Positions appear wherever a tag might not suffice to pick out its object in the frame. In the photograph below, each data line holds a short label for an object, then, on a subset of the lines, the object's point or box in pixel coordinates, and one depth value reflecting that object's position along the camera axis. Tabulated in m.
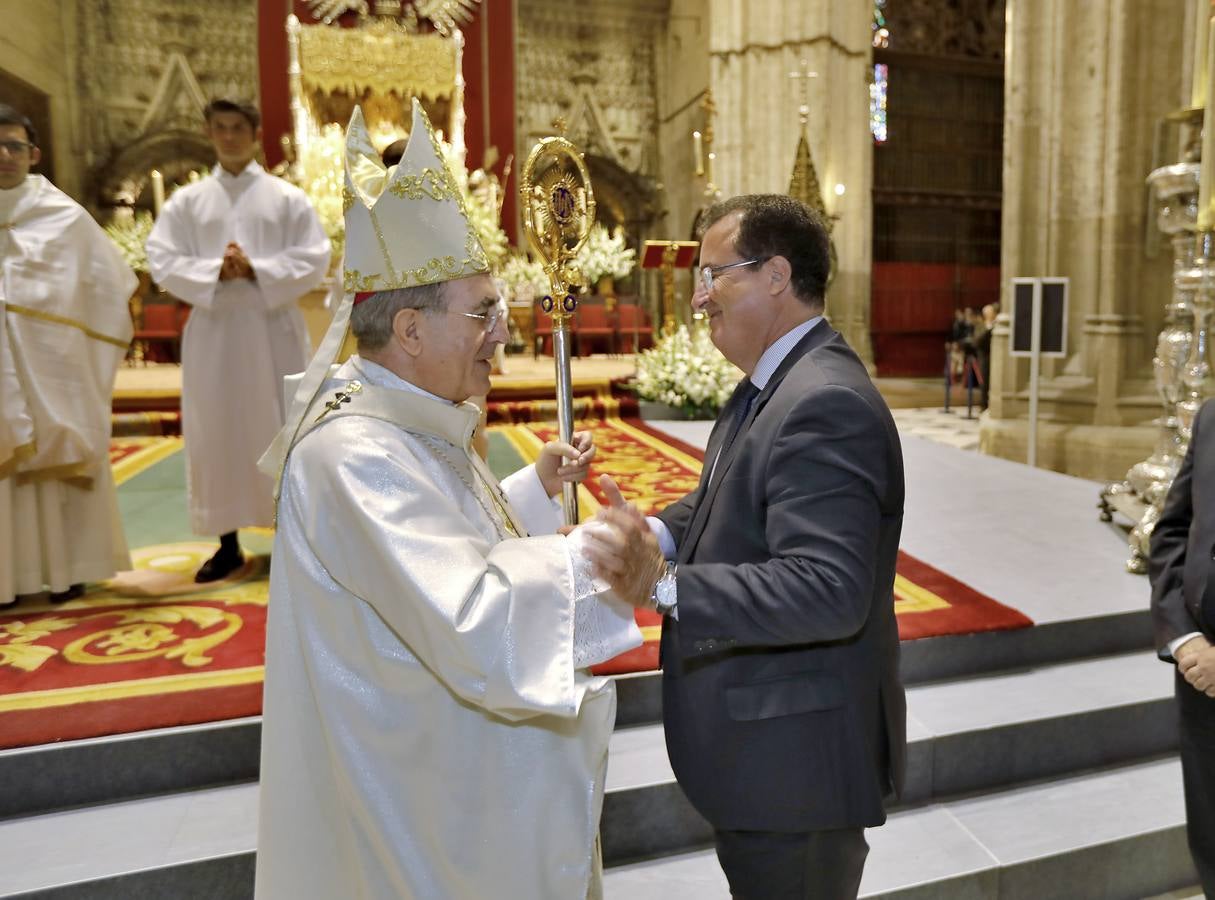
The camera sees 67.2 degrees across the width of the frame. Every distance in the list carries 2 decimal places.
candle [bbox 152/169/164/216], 7.79
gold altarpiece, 13.12
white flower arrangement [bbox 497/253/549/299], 11.24
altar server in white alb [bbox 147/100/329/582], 3.80
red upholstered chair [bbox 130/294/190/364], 11.62
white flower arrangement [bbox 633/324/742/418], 7.95
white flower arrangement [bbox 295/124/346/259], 8.72
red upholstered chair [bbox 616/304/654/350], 13.19
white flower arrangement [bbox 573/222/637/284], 11.73
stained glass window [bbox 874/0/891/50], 15.43
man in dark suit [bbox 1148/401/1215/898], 1.97
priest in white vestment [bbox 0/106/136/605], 3.27
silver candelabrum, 3.86
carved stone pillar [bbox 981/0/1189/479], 6.62
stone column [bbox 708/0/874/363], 12.19
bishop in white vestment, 1.33
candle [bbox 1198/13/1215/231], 3.12
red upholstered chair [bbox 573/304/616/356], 12.95
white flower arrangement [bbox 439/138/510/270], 9.11
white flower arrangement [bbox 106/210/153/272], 11.24
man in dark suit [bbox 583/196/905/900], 1.40
